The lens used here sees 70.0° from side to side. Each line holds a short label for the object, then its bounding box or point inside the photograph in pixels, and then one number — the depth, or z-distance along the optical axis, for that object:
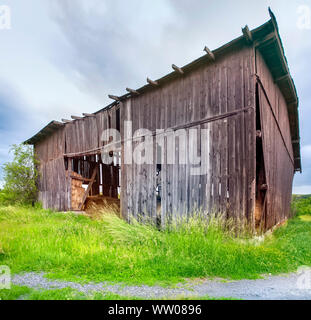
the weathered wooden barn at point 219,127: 6.07
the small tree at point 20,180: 15.92
